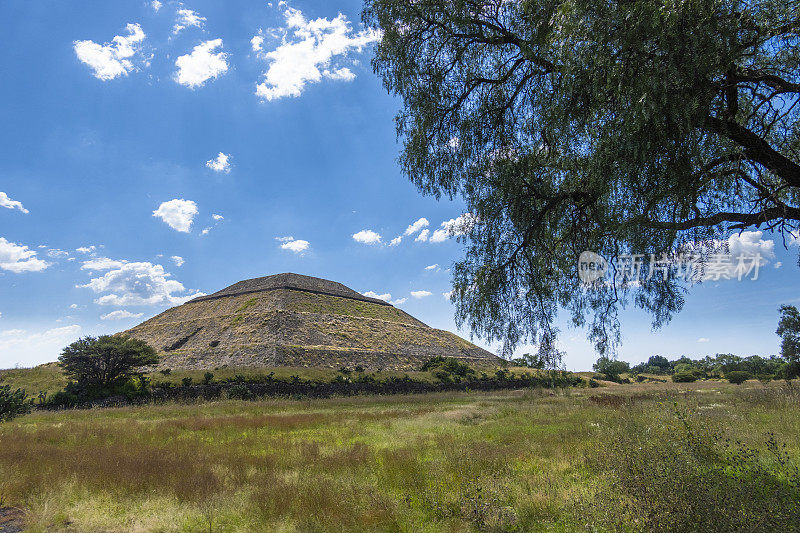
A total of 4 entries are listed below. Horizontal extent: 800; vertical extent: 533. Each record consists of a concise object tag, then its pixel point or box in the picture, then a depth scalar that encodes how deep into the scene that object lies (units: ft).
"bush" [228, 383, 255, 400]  93.32
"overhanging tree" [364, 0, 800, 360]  18.12
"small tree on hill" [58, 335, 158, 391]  86.43
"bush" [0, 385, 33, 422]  58.65
